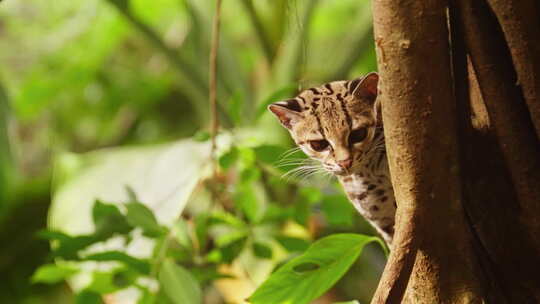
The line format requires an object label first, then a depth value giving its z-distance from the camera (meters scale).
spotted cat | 4.93
